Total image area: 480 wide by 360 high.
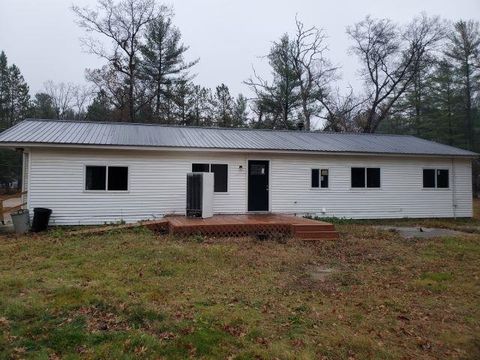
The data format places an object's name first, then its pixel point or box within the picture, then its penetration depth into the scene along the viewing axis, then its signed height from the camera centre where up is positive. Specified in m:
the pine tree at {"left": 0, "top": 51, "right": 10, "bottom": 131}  34.84 +9.13
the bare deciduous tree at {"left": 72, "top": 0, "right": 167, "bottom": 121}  27.75 +11.56
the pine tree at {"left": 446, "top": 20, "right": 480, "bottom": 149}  30.00 +10.62
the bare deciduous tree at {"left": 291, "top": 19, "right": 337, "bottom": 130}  30.17 +9.77
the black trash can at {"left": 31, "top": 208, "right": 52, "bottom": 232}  11.33 -0.87
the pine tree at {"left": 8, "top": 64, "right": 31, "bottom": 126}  35.38 +8.44
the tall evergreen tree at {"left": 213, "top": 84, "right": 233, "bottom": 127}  32.00 +7.35
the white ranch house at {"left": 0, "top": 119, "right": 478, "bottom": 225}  12.13 +0.69
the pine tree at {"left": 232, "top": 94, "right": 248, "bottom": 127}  32.66 +6.95
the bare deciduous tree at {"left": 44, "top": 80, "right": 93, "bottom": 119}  39.34 +9.75
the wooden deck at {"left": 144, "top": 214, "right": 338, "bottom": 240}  10.37 -1.03
